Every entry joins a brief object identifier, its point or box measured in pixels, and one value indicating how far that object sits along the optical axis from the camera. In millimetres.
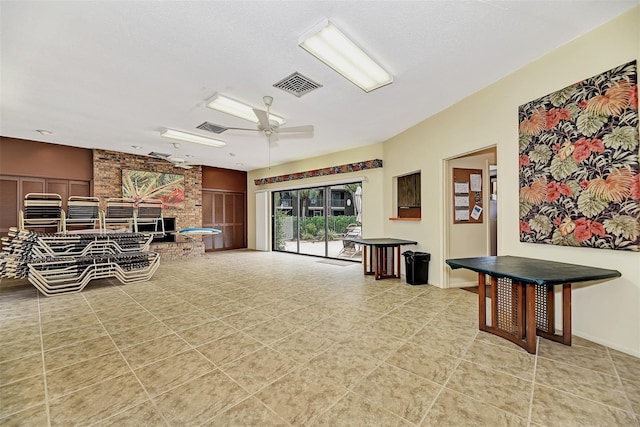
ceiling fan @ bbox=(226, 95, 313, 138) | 3537
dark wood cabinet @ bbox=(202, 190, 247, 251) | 9227
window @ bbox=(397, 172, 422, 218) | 5219
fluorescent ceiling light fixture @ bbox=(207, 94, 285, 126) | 3838
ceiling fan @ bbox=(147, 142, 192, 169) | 6098
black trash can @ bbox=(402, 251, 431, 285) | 4695
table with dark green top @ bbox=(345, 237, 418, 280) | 5004
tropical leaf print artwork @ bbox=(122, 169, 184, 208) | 7355
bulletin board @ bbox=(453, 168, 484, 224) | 4652
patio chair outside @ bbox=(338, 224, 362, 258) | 7375
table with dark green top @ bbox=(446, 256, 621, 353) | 2264
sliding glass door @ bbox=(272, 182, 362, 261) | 7422
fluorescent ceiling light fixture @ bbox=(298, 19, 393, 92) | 2490
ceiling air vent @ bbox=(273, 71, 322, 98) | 3277
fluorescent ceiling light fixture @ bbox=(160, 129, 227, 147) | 5399
